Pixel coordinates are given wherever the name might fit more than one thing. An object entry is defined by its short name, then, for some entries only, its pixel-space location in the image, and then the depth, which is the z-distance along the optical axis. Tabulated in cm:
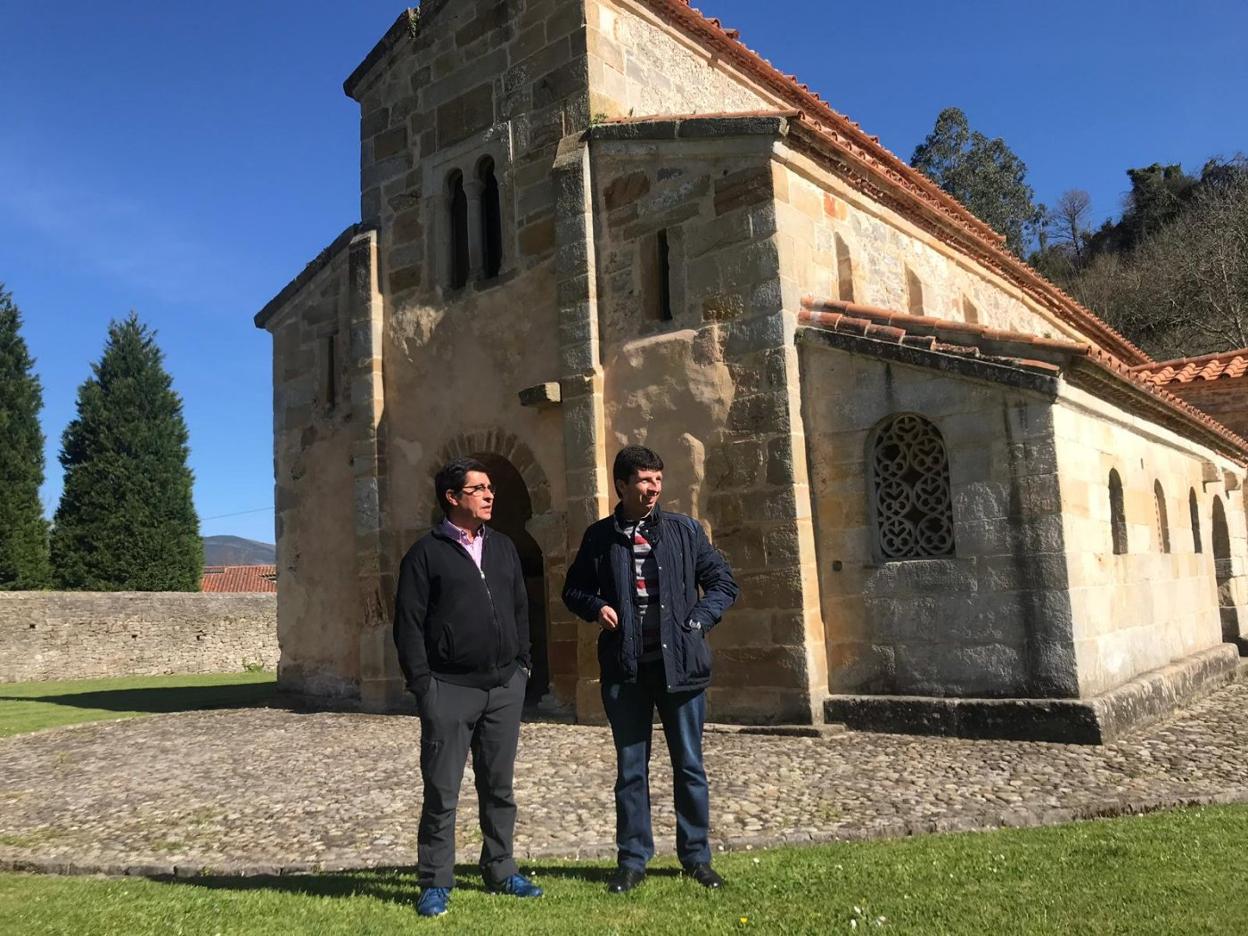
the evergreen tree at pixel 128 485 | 2928
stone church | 738
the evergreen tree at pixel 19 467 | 2681
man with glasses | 385
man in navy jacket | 396
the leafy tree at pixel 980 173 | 3388
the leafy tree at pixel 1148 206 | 3519
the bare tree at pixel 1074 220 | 3922
